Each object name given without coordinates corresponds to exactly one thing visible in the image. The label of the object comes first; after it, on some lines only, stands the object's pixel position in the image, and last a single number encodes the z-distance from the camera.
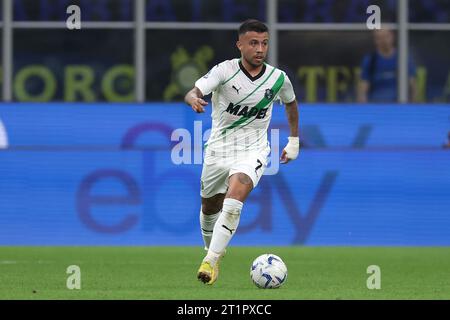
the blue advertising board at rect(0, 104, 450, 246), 17.06
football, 11.20
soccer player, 11.52
